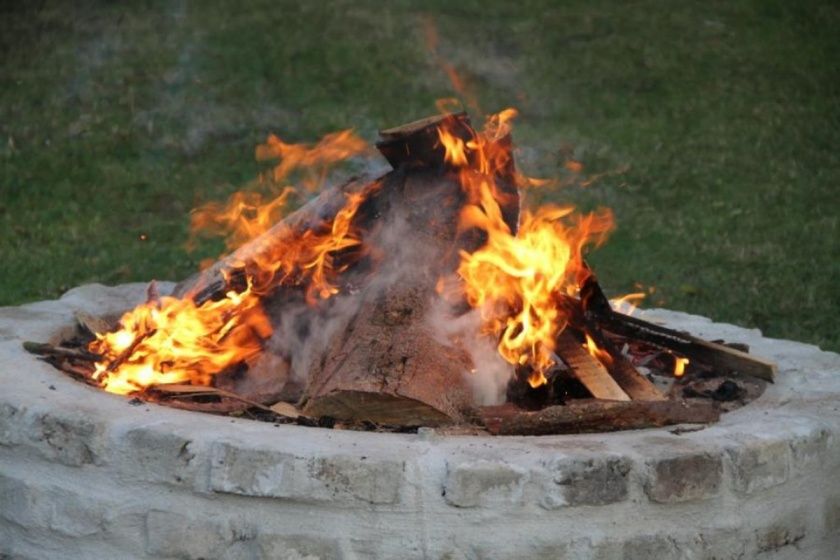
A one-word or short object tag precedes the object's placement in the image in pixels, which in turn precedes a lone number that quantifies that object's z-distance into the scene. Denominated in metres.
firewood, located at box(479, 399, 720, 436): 7.38
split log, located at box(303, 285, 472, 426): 7.48
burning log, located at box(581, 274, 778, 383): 8.66
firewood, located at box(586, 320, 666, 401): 8.02
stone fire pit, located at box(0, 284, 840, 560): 6.70
